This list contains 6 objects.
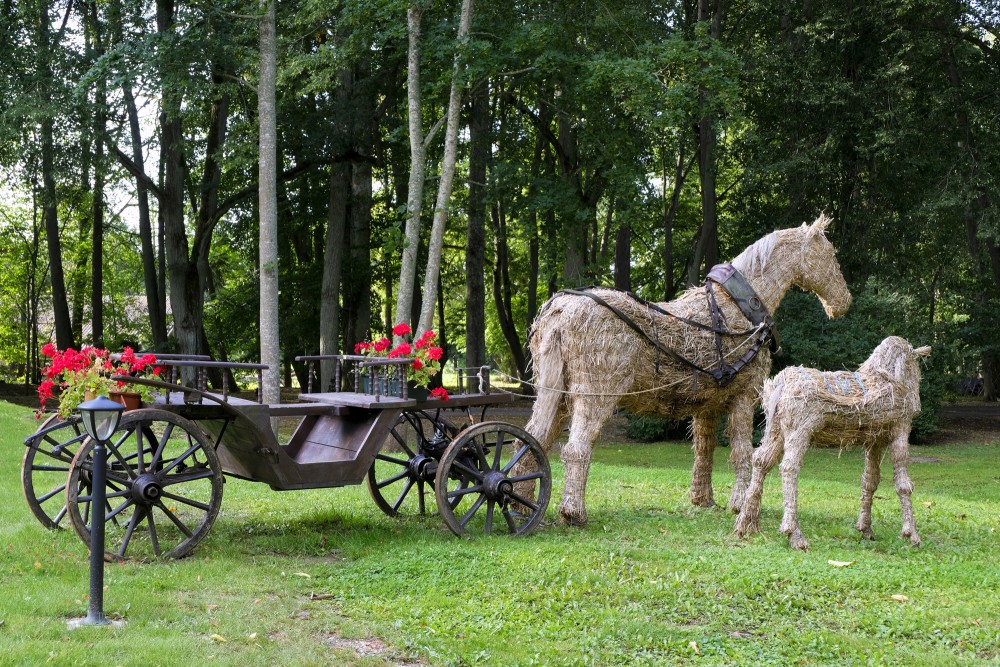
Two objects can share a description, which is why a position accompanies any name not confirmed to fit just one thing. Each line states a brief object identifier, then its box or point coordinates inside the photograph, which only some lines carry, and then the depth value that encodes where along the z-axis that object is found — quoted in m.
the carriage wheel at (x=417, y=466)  9.04
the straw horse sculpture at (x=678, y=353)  8.65
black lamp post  5.66
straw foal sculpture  7.91
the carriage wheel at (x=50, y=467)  7.94
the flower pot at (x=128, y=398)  7.21
